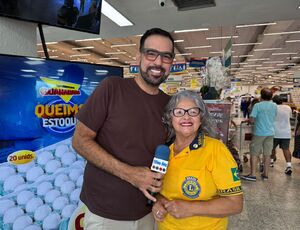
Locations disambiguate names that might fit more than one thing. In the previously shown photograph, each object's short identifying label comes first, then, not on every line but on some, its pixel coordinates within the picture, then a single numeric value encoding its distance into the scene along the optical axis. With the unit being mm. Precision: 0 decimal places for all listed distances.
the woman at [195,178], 1250
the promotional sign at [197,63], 8055
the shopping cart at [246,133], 5789
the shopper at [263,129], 4963
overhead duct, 4590
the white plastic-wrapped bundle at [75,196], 2012
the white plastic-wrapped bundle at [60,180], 1925
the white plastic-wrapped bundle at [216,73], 2861
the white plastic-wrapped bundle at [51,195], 1856
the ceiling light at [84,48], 14274
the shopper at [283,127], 5688
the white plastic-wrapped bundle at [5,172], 1578
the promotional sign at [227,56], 3277
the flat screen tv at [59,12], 1702
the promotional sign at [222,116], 2578
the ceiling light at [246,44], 12852
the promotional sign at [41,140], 1581
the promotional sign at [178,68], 9873
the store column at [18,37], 1861
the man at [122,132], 1374
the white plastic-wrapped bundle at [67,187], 1950
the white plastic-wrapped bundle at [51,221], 1831
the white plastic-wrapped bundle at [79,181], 2056
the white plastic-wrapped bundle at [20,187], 1665
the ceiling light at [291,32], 10445
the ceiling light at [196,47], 13852
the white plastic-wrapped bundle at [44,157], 1790
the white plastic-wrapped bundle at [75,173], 2016
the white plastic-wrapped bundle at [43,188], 1812
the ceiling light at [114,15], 5000
